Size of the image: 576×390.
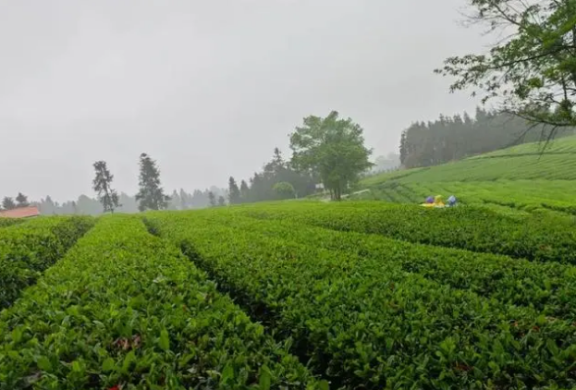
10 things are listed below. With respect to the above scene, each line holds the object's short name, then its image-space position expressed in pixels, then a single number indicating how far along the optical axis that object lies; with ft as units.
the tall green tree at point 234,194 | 293.70
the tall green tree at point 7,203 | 233.76
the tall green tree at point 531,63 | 34.58
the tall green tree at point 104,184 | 206.80
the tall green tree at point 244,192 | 291.38
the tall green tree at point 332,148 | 131.13
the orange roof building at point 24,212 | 139.73
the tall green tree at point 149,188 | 209.05
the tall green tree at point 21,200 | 224.25
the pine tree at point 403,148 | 321.93
